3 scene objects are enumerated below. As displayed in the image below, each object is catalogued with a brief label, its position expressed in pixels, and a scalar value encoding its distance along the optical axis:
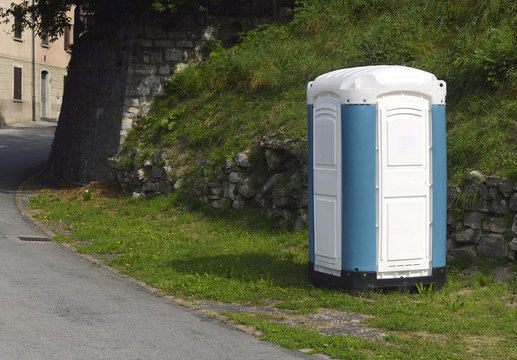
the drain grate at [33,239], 13.28
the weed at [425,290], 8.55
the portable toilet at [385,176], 8.51
